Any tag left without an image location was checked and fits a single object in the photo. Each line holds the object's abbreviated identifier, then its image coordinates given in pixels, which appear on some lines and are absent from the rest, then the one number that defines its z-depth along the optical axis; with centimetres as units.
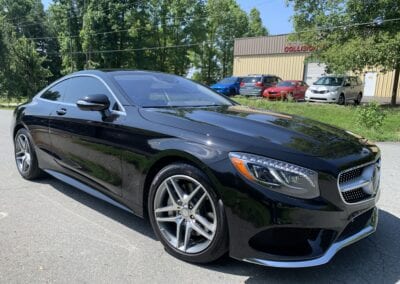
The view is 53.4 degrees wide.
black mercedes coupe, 262
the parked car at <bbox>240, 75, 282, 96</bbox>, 2400
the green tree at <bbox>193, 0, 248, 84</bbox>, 4987
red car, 2166
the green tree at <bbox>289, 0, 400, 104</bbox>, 1761
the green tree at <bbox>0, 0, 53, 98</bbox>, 2504
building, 3325
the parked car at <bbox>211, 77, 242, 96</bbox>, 2480
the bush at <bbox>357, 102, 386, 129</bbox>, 1040
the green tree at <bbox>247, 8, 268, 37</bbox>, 5770
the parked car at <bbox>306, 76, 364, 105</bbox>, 2018
